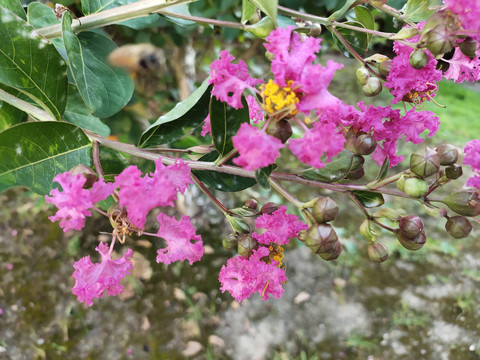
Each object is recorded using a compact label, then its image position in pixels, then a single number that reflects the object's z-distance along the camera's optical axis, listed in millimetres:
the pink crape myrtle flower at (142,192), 125
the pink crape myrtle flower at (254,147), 113
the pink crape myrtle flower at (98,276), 150
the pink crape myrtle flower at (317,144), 120
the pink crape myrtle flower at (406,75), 150
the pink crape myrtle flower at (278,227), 155
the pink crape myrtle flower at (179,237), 154
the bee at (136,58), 214
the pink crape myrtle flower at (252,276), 157
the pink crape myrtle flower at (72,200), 127
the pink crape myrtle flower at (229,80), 126
